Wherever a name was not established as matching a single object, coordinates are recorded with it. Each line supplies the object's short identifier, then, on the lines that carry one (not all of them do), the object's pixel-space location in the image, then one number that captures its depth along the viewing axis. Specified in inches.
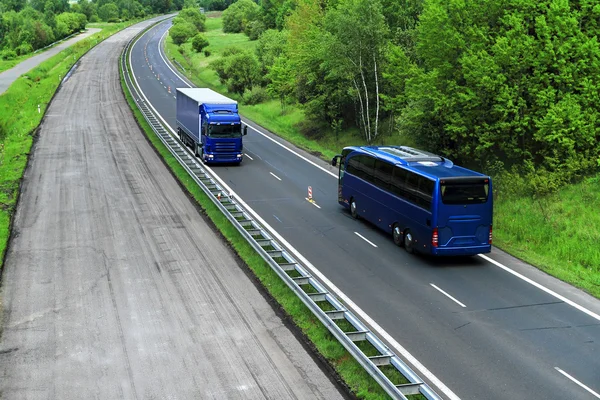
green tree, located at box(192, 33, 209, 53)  4677.7
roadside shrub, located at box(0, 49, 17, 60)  4687.5
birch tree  1775.3
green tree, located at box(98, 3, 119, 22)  7357.3
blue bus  890.7
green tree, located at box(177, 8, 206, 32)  6254.9
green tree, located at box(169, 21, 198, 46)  5191.9
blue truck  1560.0
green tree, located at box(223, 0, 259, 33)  5784.0
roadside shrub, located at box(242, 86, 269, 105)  2831.9
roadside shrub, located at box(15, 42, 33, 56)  4916.3
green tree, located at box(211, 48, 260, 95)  2957.7
